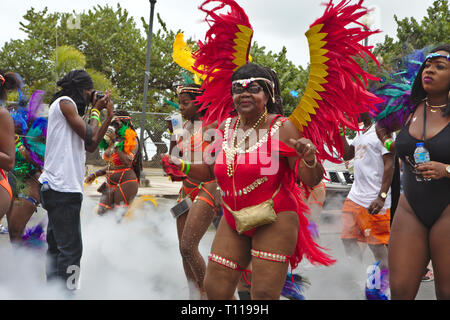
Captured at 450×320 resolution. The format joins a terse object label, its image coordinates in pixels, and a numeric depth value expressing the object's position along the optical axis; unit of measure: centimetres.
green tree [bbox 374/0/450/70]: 2388
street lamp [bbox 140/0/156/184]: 1540
